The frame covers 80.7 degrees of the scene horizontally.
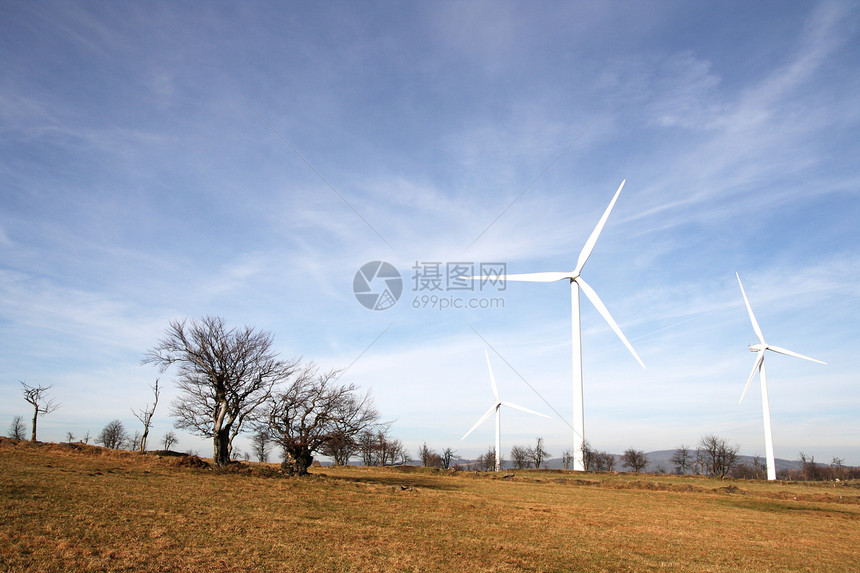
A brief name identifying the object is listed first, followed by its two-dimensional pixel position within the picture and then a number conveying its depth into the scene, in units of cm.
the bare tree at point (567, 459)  13288
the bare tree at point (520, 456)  12244
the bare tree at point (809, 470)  12736
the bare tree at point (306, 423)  3722
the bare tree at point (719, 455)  10014
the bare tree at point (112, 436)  10944
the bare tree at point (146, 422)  5002
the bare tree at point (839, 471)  12796
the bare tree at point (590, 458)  10149
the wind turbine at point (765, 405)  7788
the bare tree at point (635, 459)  11606
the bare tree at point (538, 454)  11289
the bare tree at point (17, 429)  10488
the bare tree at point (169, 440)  11738
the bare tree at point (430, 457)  11784
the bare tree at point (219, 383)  3653
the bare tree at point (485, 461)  13118
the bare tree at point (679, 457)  11929
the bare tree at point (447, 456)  9156
